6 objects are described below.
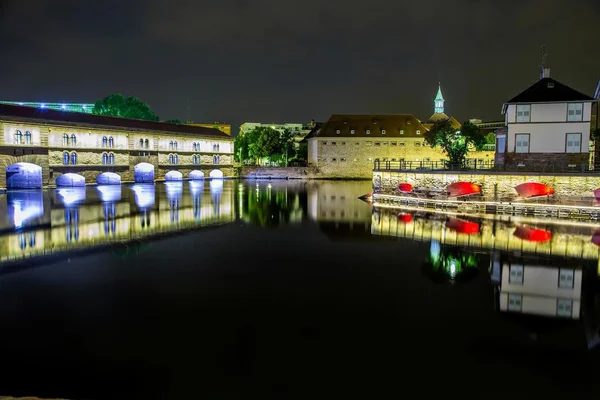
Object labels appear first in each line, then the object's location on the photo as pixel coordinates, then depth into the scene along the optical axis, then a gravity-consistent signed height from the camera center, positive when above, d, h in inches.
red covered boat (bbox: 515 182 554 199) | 962.7 -54.4
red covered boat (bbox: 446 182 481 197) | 1055.0 -58.0
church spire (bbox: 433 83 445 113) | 3548.2 +454.0
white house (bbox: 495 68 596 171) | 1136.2 +85.9
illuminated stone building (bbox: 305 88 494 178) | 2635.3 +93.8
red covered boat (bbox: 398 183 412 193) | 1225.2 -62.6
